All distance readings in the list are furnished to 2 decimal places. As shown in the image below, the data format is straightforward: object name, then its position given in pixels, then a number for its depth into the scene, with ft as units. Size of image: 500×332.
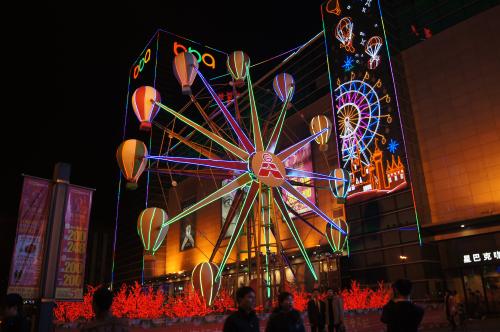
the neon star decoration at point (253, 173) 46.73
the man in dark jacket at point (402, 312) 15.28
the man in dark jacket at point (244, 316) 13.61
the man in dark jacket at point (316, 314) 35.86
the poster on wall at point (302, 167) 90.68
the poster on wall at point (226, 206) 115.55
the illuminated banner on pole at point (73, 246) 19.97
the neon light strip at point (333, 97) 82.89
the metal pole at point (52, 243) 18.11
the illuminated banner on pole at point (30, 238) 18.39
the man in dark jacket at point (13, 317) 13.79
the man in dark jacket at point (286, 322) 14.23
